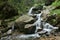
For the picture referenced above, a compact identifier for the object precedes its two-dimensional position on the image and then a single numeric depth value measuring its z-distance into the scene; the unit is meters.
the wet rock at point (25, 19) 6.35
